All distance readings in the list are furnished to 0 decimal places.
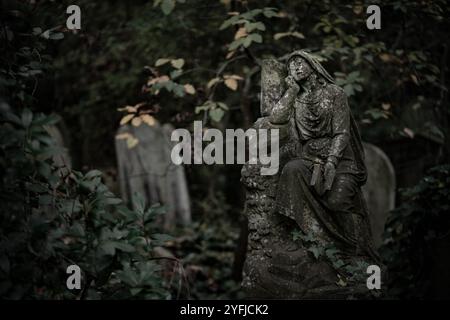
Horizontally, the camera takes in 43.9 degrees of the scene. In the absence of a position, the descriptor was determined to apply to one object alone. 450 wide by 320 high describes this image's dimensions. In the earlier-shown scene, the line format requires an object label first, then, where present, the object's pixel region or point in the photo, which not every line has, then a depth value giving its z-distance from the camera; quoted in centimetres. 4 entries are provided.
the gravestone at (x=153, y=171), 736
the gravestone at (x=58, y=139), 674
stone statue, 414
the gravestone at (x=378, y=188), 655
